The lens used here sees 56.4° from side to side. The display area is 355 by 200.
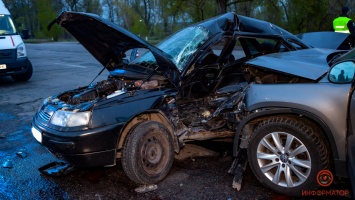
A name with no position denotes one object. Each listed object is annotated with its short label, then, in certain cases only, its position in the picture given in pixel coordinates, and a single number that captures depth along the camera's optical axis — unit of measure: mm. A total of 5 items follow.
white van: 9547
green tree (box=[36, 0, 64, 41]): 53253
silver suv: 2871
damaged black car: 3342
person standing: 7480
